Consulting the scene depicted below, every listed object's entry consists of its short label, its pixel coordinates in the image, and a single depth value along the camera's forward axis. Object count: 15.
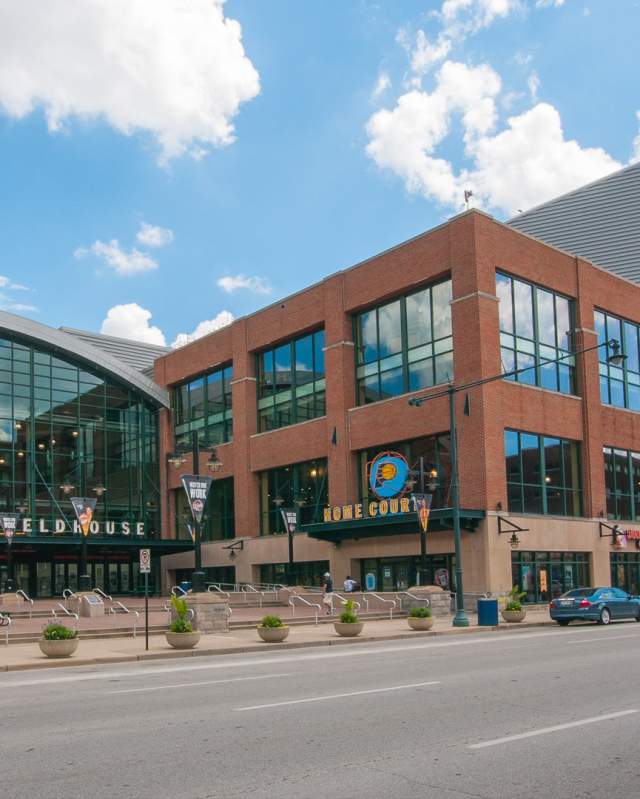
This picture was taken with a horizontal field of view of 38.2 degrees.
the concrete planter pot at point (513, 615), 33.16
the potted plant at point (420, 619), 30.14
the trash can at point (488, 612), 31.50
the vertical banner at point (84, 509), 37.59
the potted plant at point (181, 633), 24.11
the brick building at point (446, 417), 40.16
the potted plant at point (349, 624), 28.08
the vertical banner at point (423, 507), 35.81
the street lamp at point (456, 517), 31.66
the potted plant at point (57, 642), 22.28
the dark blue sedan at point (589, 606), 32.19
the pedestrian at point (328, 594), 37.56
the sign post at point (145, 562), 24.42
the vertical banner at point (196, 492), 29.23
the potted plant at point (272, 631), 26.23
